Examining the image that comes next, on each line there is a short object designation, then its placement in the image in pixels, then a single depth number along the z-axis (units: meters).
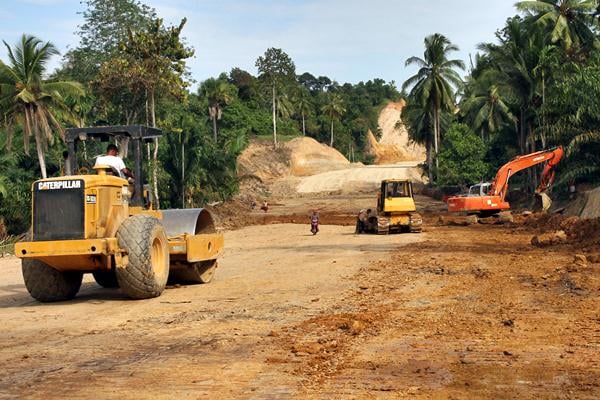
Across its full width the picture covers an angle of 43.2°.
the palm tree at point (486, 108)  61.69
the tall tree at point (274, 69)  84.12
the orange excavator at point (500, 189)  34.34
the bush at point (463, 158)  54.34
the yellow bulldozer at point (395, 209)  28.73
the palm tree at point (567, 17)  50.81
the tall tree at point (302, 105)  106.19
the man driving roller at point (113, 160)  12.50
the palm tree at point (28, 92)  37.09
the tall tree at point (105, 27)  56.78
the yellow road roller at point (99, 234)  11.58
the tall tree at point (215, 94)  82.14
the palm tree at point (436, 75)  61.59
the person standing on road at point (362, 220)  29.75
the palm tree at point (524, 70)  44.47
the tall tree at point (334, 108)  111.12
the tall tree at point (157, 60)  38.72
